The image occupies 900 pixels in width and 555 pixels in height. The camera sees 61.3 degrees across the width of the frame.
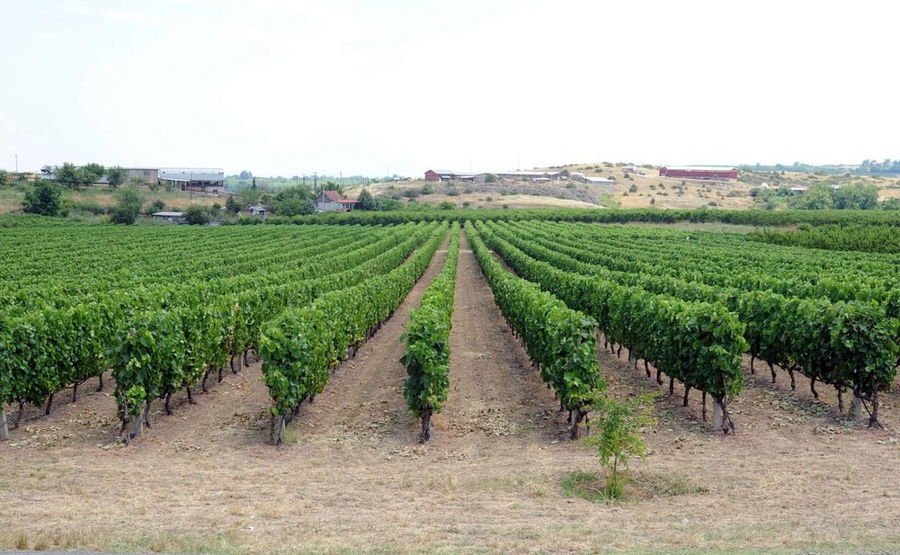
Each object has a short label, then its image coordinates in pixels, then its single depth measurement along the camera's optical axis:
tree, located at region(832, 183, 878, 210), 132.88
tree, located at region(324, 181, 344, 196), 164.57
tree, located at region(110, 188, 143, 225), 111.50
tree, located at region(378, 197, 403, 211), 137.50
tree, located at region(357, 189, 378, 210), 140.00
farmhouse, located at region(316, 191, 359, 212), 141.50
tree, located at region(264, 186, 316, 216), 121.12
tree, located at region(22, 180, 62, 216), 106.50
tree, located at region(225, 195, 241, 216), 130.62
